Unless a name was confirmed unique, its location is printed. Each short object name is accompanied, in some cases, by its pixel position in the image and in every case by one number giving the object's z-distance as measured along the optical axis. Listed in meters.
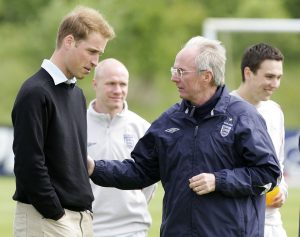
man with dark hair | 15.53
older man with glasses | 12.21
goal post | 48.25
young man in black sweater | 11.98
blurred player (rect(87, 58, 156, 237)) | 15.91
